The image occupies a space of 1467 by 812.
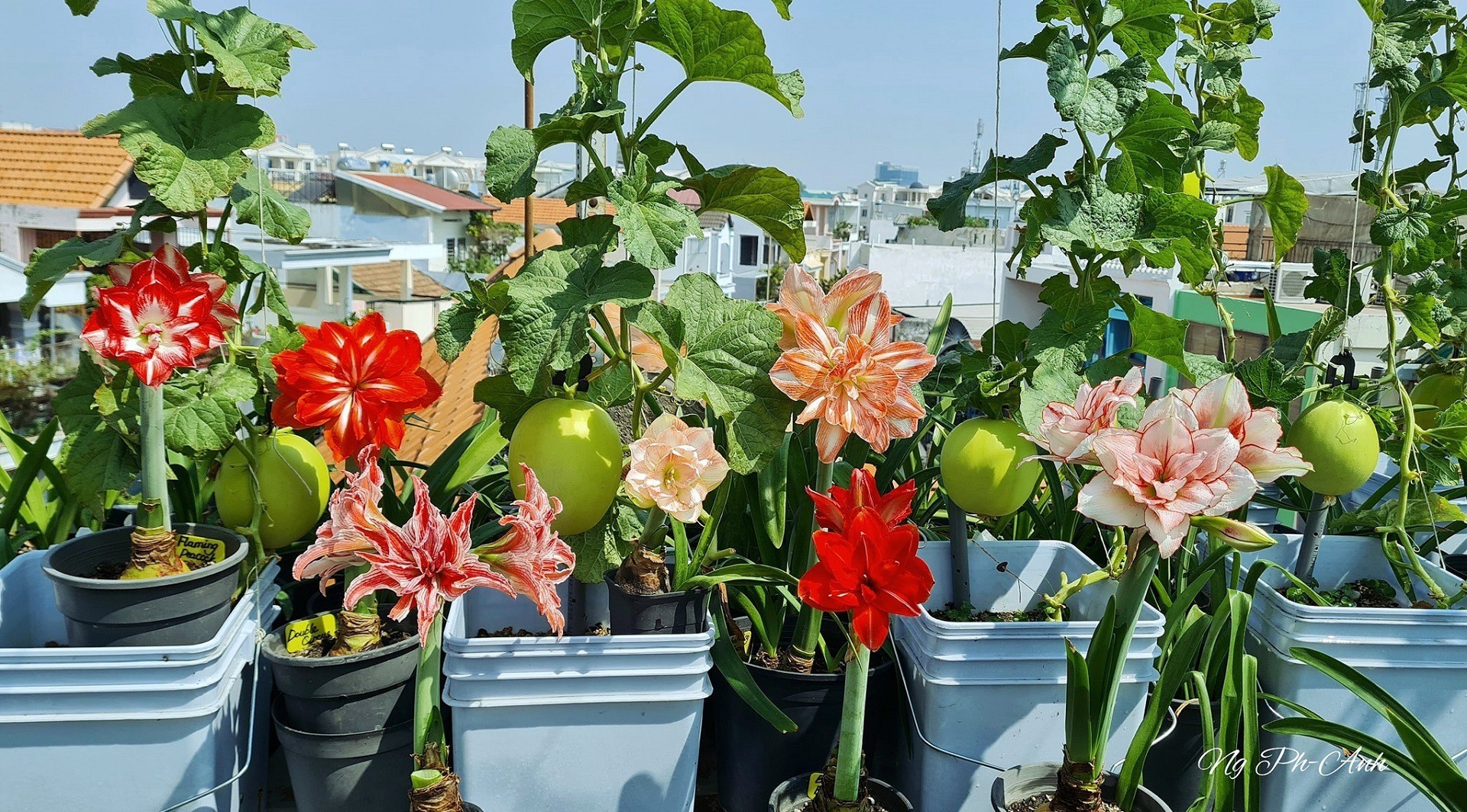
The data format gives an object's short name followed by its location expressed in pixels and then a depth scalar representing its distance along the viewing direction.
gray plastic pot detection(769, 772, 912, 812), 1.09
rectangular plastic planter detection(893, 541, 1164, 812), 1.14
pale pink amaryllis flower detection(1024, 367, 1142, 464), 0.99
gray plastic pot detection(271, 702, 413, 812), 1.13
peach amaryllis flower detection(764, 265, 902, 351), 1.08
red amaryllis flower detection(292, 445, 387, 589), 0.91
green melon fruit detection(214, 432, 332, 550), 1.30
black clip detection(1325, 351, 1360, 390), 1.61
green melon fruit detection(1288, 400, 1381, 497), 1.30
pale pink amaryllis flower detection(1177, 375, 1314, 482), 0.95
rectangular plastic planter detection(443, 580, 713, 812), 1.06
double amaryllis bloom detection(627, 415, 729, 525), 1.04
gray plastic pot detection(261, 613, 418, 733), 1.10
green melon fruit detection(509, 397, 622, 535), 1.04
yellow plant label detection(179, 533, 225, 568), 1.20
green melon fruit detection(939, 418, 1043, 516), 1.18
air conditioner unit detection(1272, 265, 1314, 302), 5.33
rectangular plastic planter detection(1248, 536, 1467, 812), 1.21
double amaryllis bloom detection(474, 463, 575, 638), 0.92
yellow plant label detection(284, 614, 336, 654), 1.15
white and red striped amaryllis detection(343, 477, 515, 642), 0.89
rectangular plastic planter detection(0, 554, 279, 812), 1.05
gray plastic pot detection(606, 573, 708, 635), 1.17
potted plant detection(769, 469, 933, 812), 0.94
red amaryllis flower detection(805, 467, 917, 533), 0.97
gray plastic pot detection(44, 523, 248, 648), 1.09
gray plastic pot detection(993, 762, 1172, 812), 1.06
